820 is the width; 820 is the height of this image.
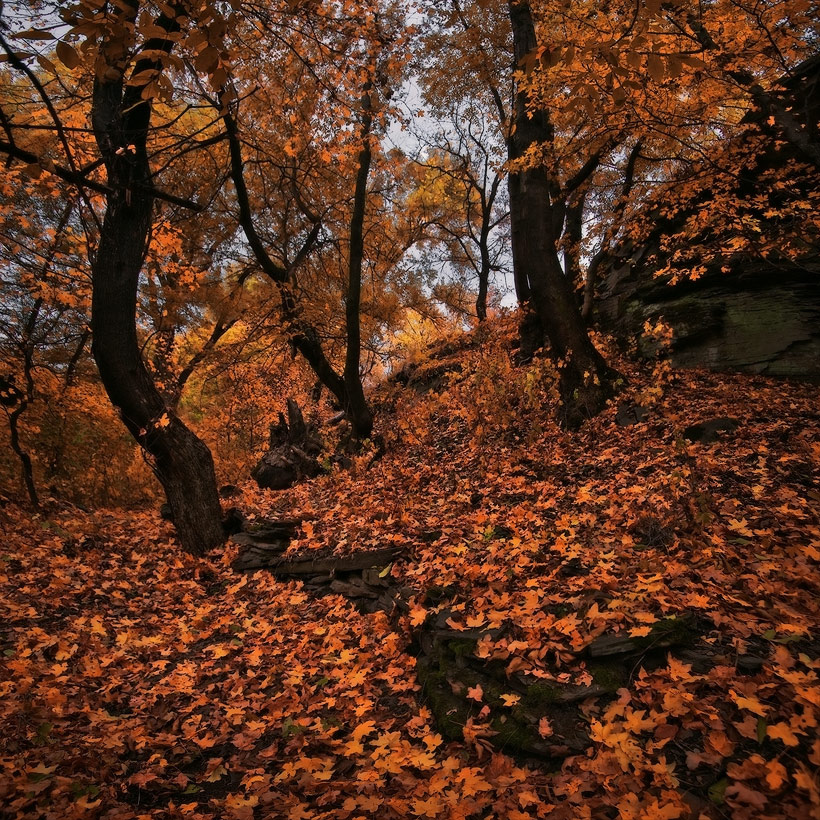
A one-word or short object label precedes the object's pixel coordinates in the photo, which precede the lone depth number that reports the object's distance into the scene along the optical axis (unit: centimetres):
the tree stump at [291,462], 1012
